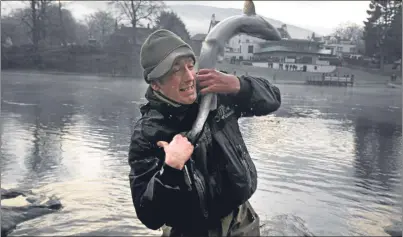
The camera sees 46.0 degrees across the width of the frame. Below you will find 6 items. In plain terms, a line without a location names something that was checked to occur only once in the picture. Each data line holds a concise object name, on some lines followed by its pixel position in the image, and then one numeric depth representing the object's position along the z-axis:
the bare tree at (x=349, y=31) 115.12
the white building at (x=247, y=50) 69.94
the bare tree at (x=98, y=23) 92.25
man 1.85
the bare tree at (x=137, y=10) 64.06
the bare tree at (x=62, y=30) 64.84
